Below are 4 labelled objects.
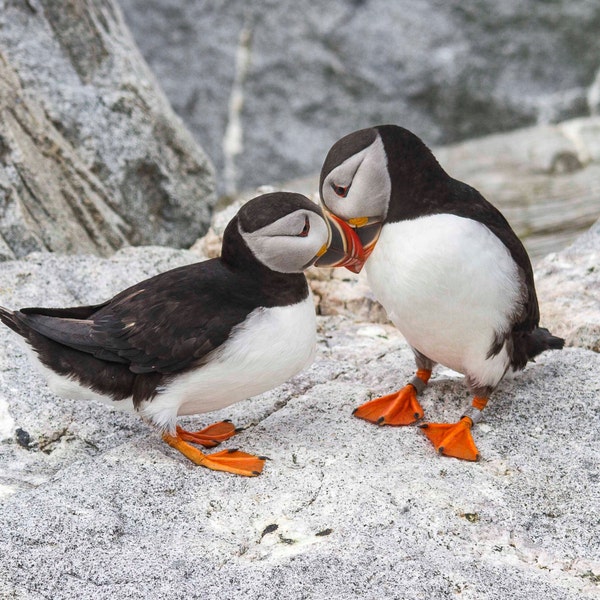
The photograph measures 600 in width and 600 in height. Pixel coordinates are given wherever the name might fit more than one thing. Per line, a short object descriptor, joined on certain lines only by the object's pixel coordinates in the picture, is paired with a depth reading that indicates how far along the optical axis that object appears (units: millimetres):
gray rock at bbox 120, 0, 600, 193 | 19328
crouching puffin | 6727
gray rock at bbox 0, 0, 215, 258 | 10141
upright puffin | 6832
